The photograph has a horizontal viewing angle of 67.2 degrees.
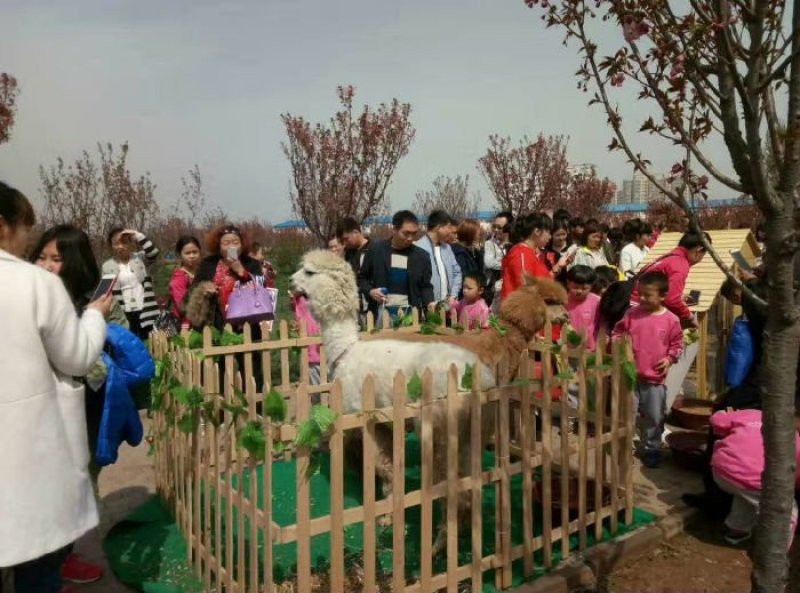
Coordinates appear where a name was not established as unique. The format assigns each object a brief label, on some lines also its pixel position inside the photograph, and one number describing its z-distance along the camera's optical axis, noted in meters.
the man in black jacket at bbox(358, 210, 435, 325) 5.89
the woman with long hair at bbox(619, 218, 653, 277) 9.40
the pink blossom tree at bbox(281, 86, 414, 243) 11.97
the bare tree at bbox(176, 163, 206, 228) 19.08
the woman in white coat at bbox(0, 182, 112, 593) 2.04
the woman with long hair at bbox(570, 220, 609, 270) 7.95
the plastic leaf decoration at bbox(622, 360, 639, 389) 3.90
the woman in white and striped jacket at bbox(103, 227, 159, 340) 6.62
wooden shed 6.67
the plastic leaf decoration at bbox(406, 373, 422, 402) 3.00
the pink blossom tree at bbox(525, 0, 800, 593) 1.84
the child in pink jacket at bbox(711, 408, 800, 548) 3.66
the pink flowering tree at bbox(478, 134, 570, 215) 19.34
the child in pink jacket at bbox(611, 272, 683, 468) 4.95
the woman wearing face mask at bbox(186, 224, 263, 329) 5.21
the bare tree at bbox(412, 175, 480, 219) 26.09
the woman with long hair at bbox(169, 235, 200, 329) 5.59
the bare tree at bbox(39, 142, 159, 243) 13.39
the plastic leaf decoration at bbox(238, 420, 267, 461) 2.62
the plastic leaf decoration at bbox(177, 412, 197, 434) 3.32
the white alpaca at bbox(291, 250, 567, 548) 3.72
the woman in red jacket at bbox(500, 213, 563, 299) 5.71
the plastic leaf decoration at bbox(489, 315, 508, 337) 4.01
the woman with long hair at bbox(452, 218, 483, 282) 7.89
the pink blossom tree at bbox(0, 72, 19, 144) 11.40
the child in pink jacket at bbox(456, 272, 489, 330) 6.18
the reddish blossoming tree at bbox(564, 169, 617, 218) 21.14
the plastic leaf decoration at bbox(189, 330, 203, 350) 4.43
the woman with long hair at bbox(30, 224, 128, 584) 3.14
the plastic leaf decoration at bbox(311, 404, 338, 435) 2.55
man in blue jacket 6.68
